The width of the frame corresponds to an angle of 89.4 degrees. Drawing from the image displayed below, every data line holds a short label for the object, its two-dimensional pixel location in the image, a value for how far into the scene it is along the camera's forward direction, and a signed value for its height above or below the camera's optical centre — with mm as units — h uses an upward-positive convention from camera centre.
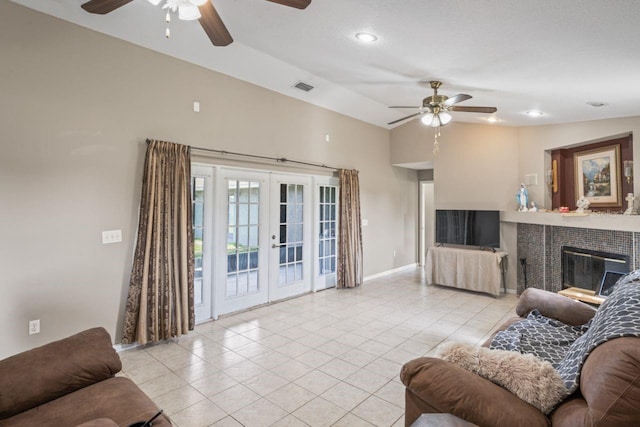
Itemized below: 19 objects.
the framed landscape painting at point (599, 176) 4461 +509
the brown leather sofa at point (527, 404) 1118 -787
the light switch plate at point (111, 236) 3348 -193
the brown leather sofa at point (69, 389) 1540 -912
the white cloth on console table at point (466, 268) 5477 -991
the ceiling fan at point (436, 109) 4031 +1339
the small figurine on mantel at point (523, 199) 5508 +228
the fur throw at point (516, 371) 1378 -749
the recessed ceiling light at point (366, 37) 3104 +1733
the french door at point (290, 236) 5105 -346
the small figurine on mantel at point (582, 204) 4488 +103
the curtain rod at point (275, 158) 4227 +872
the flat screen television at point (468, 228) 5707 -271
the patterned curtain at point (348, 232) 5977 -333
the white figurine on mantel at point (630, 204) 3932 +83
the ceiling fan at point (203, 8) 1902 +1306
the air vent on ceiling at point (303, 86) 4884 +1986
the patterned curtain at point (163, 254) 3414 -402
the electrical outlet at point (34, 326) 2924 -978
